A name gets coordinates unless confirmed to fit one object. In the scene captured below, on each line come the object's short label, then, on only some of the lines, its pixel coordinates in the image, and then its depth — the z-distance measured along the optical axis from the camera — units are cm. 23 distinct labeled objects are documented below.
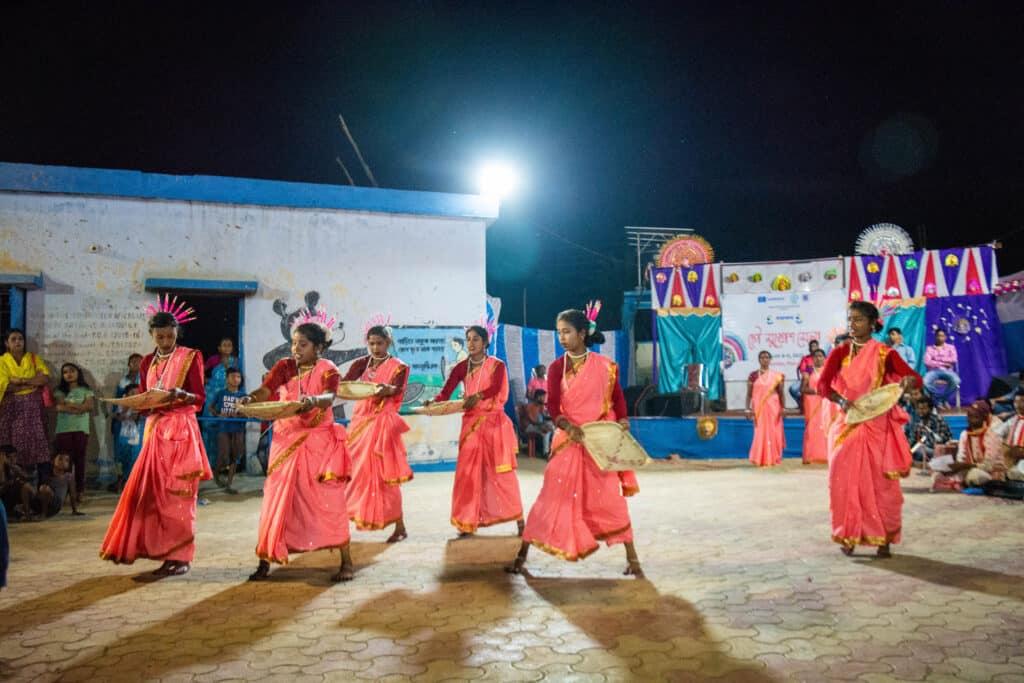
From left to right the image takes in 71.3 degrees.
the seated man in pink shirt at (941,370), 1259
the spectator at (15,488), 738
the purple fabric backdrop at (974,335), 1432
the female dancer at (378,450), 609
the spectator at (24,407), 804
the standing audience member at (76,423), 835
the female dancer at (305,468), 474
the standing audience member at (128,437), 888
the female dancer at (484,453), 611
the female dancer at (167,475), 495
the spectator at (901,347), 1141
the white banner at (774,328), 1512
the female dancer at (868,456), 536
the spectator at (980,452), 816
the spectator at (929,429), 1004
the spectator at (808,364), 1096
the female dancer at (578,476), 475
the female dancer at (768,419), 1146
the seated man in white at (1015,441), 786
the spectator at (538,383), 1368
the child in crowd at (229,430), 940
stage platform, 1249
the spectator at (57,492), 752
